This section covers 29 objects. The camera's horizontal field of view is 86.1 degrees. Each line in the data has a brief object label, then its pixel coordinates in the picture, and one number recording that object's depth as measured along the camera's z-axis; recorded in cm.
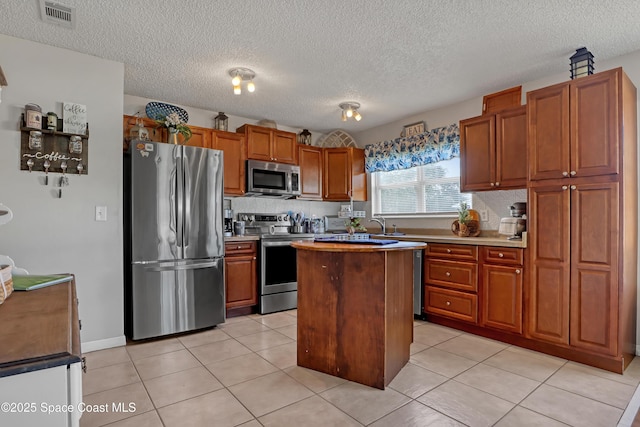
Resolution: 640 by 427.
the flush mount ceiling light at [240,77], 310
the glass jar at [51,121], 266
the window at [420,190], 421
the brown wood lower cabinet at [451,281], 329
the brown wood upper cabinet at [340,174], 507
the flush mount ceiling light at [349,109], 401
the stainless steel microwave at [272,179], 434
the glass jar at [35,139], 260
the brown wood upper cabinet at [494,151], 318
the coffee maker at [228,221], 432
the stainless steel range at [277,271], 407
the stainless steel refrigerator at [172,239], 310
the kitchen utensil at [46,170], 269
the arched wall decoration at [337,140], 534
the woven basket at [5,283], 123
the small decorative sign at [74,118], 277
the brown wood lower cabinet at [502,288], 294
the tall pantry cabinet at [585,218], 246
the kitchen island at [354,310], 219
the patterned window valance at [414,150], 404
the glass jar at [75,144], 278
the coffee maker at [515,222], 315
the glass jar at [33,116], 258
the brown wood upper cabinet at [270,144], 438
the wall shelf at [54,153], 262
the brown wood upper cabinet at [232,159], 417
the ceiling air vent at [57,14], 222
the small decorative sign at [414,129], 444
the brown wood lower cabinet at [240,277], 388
